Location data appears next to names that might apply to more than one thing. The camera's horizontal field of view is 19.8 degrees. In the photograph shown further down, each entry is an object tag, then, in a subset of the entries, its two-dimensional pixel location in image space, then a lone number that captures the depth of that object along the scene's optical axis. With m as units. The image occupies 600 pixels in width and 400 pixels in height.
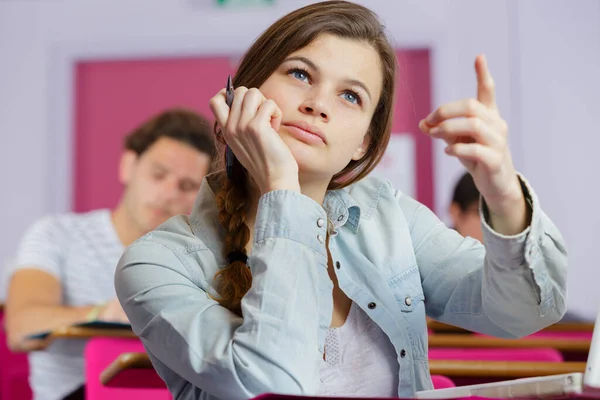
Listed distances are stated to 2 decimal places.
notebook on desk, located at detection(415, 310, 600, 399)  1.38
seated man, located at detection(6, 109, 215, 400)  2.66
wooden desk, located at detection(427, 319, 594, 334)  2.57
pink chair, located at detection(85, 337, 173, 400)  2.10
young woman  1.55
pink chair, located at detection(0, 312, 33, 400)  3.07
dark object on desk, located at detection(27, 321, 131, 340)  2.16
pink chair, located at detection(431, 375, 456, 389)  1.85
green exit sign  4.82
